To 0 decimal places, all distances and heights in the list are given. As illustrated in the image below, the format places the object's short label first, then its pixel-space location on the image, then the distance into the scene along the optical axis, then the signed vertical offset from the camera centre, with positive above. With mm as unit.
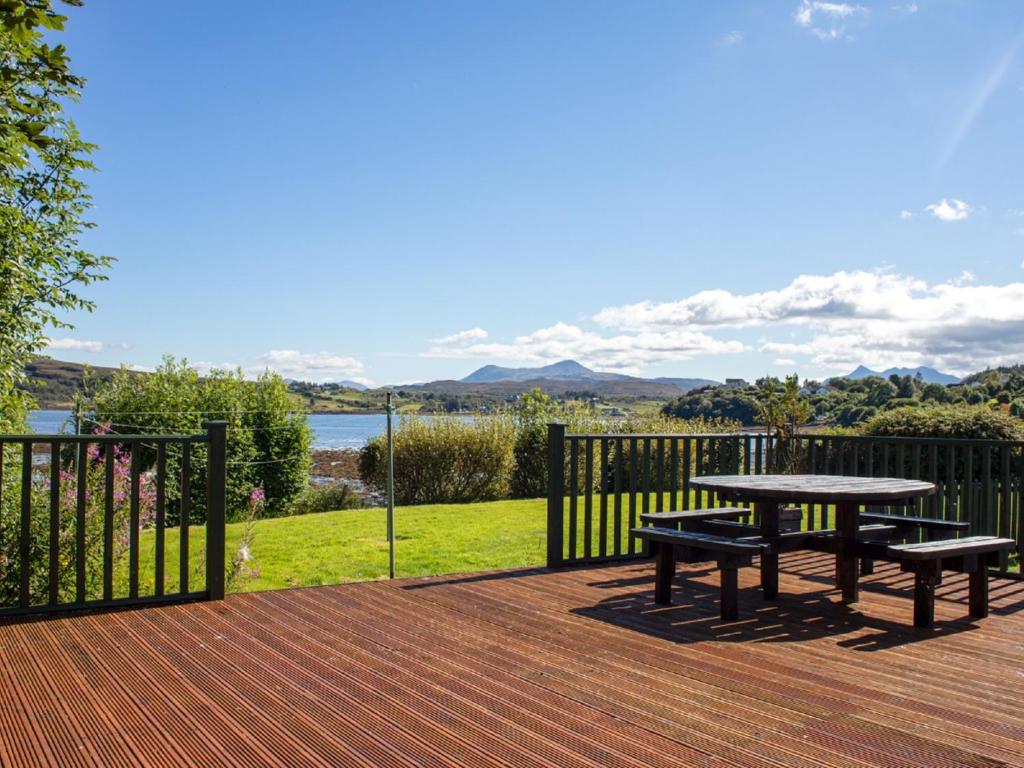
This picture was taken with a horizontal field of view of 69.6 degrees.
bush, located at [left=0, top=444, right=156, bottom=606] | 4410 -898
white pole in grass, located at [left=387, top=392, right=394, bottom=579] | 6152 -1071
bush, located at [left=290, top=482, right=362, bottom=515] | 14109 -2066
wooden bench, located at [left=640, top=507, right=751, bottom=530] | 4602 -750
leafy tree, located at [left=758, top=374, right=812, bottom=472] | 12391 -98
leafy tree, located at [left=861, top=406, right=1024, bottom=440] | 8406 -256
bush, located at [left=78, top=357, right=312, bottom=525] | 12156 -432
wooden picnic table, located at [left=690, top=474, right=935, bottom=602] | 3676 -492
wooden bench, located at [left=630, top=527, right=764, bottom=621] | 3586 -794
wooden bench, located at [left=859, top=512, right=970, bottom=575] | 4348 -762
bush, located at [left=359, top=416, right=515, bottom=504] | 13945 -1206
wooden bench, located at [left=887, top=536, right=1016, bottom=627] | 3518 -804
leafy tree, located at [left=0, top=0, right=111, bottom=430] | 4453 +969
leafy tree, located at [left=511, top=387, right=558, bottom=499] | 14359 -1185
